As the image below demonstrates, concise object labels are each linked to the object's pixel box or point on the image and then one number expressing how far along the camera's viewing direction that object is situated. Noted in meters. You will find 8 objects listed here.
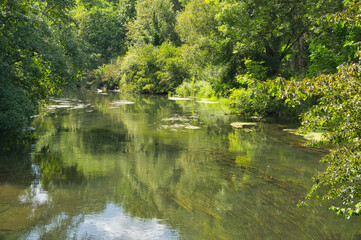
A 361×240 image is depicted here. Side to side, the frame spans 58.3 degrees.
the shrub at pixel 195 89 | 29.61
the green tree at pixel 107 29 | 59.47
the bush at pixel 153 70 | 35.78
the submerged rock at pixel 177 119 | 16.73
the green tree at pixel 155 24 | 43.03
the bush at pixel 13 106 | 10.23
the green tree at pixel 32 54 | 10.30
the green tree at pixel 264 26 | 15.07
